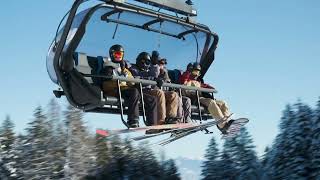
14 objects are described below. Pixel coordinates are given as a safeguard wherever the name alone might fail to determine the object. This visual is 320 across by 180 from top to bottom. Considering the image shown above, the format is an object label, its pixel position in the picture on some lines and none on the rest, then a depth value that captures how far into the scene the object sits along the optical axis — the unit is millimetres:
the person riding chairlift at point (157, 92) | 12844
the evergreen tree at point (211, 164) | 75938
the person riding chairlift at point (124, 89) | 12367
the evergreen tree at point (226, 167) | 73000
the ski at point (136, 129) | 11740
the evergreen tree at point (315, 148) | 50938
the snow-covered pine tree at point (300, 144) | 52156
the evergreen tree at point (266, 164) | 60875
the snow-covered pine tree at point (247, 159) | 70375
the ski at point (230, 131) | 12914
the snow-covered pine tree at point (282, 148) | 54978
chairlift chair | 12117
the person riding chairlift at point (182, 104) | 13250
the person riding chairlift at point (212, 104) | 13789
